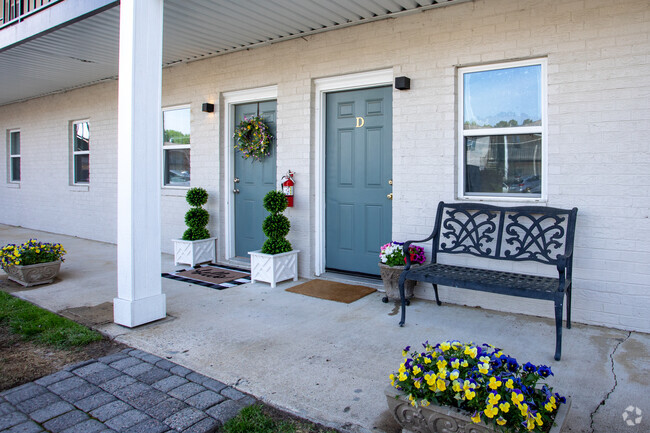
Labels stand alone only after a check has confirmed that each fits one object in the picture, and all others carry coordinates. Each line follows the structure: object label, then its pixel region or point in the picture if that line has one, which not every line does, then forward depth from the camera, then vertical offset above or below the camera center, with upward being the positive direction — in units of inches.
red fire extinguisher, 228.8 +6.0
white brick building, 152.9 +32.7
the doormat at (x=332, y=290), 194.9 -39.2
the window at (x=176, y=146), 288.2 +32.5
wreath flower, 245.3 +32.2
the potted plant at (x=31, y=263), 210.2 -28.3
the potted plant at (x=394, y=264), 183.8 -25.3
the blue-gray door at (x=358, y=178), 210.4 +9.9
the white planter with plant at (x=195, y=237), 256.4 -20.3
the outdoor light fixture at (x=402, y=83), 190.2 +46.7
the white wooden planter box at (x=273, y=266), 214.1 -30.7
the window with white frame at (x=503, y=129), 171.9 +26.3
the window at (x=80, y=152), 364.2 +36.2
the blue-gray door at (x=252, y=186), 249.6 +6.9
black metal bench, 140.6 -16.4
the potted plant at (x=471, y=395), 76.1 -32.9
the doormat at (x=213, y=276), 220.5 -37.8
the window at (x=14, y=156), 443.8 +40.3
